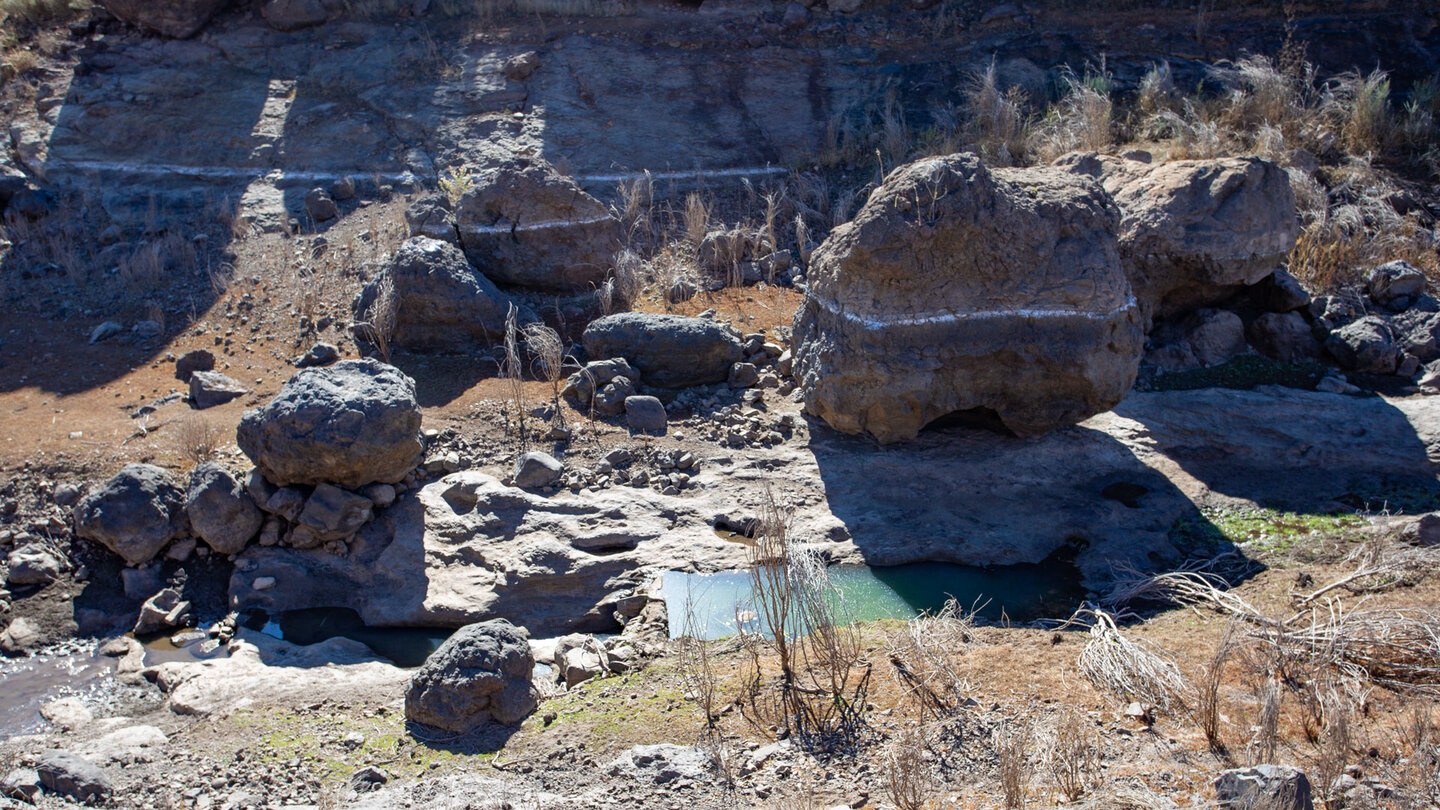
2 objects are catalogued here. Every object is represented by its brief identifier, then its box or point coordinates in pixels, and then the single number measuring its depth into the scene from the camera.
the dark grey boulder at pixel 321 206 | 9.28
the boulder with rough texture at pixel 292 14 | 12.15
